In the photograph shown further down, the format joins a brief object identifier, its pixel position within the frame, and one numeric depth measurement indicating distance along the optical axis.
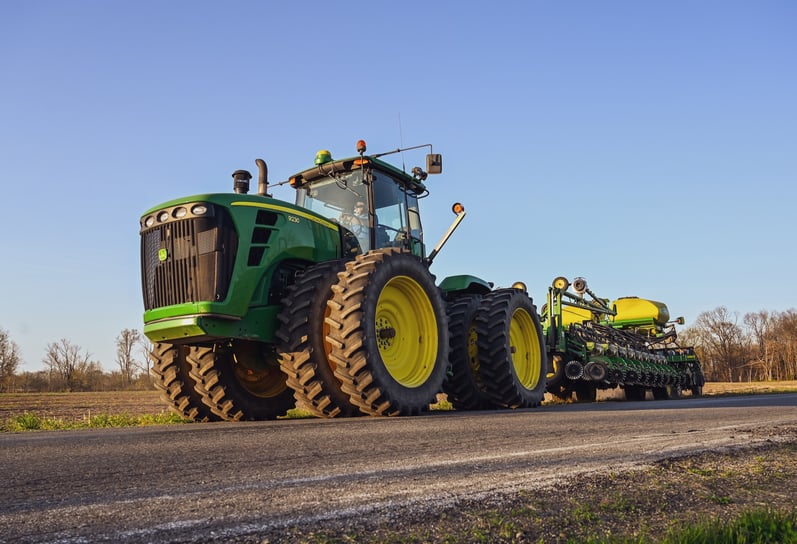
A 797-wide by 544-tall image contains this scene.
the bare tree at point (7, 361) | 55.78
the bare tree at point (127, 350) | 70.28
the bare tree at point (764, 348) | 70.88
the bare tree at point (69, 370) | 59.58
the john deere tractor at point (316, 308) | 6.26
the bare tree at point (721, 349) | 71.12
